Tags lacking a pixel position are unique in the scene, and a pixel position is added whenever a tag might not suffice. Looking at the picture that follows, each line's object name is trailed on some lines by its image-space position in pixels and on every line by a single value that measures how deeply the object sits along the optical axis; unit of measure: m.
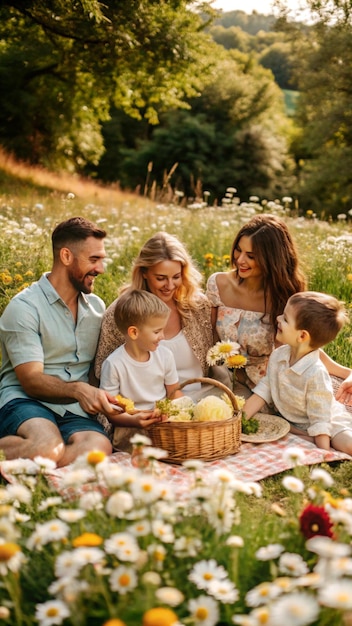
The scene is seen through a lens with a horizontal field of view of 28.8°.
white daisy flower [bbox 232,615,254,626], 1.68
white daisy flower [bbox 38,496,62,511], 2.31
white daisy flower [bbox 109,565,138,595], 1.84
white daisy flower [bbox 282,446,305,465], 2.35
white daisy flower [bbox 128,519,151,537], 2.00
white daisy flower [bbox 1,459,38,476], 2.52
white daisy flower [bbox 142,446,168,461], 2.28
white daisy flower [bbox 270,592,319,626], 1.52
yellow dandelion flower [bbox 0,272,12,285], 5.74
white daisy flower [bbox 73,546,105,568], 1.78
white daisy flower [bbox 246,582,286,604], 1.75
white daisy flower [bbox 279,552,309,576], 2.05
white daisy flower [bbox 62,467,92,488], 2.21
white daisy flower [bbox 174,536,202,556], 2.07
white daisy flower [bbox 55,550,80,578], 1.82
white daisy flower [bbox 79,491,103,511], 2.23
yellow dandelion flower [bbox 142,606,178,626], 1.53
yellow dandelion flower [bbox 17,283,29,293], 5.73
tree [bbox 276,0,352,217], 24.55
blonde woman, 4.52
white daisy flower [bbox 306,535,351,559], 1.67
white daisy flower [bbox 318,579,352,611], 1.49
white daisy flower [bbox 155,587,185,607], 1.67
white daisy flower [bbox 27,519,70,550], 2.02
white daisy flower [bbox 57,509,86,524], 2.04
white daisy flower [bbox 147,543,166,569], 1.94
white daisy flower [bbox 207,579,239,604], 1.89
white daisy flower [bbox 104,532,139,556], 1.90
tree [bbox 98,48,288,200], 29.39
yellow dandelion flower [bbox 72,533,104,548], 1.83
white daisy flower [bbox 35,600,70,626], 1.83
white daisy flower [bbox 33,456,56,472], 2.46
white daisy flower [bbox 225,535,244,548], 2.00
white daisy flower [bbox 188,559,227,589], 1.96
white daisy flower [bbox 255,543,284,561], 2.12
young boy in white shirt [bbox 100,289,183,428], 4.08
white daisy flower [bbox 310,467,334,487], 2.23
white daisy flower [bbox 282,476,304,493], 2.29
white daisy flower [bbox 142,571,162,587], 1.74
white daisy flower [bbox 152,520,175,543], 2.05
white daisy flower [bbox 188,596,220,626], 1.81
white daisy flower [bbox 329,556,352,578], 1.72
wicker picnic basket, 3.86
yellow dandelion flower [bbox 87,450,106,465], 2.21
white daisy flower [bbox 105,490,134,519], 2.03
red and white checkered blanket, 3.87
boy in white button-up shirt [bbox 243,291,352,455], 4.26
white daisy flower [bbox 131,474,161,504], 2.05
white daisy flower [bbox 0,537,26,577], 1.75
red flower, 2.28
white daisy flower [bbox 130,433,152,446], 2.42
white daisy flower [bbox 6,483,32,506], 2.32
